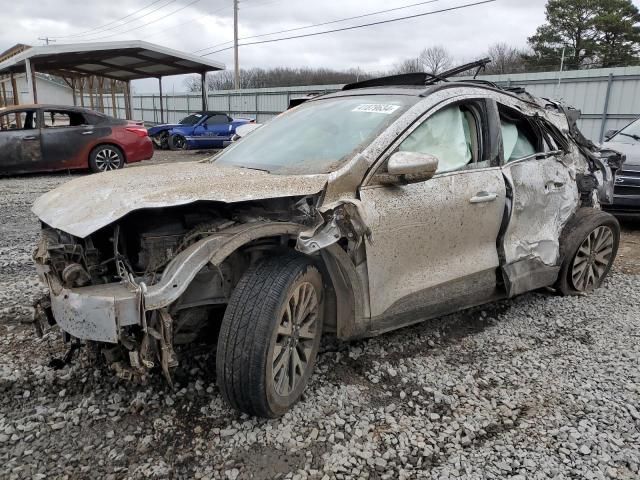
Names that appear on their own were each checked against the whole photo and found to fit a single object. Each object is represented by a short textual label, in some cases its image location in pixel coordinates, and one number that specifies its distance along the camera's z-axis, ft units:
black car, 22.14
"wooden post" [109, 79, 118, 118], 85.12
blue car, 62.28
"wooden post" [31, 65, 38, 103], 53.46
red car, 34.42
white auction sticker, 10.59
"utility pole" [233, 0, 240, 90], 119.44
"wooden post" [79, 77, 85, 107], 83.53
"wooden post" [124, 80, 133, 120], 81.56
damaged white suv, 7.72
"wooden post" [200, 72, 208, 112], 65.57
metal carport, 52.13
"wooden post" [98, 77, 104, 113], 83.65
